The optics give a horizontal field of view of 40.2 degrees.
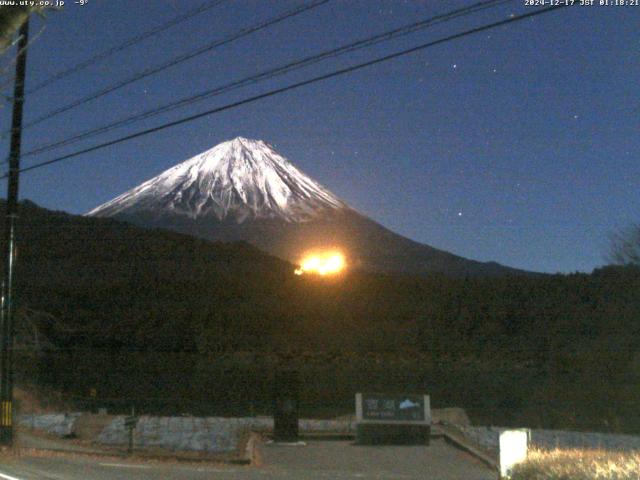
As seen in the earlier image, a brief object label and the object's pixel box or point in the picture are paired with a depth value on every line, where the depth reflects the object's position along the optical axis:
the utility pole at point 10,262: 18.05
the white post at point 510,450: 9.81
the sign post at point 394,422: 25.44
